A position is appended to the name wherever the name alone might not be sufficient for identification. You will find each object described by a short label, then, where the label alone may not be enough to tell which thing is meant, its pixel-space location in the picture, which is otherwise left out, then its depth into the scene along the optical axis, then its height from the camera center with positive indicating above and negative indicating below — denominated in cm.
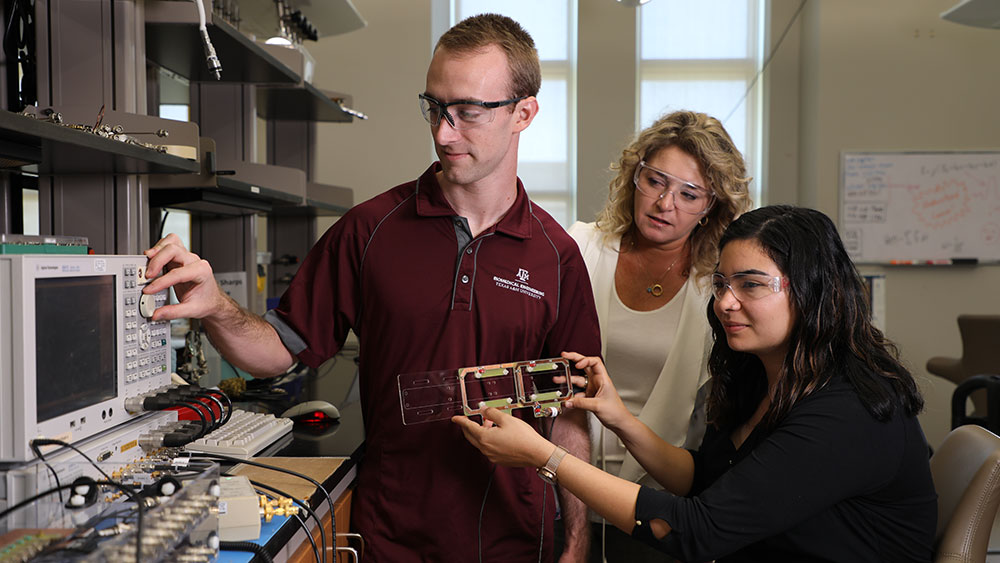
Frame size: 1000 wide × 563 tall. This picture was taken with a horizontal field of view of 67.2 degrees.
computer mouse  179 -40
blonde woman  180 -7
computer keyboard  139 -37
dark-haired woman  117 -31
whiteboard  387 +20
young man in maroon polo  128 -10
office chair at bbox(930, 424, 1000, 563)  126 -44
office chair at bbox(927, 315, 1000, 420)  333 -47
